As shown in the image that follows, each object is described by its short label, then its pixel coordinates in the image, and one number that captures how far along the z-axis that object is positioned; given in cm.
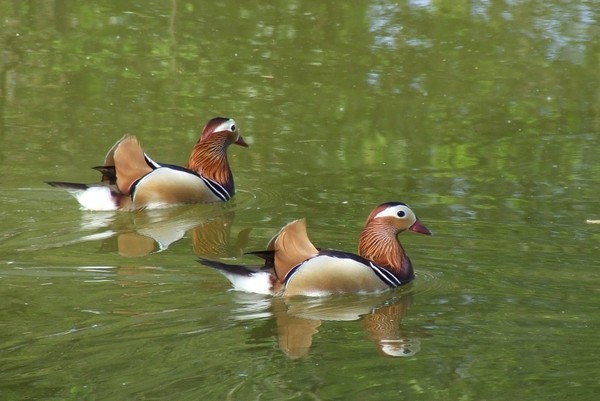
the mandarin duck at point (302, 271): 1709
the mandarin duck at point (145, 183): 2170
